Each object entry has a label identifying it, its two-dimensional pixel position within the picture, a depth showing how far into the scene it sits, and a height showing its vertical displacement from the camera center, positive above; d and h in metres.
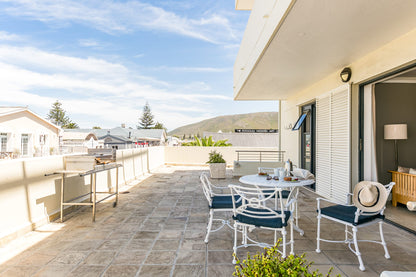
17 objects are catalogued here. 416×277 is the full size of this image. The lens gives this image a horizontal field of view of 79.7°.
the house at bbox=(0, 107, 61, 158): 16.53 +0.84
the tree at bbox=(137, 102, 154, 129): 58.72 +5.29
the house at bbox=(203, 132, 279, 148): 28.89 +0.21
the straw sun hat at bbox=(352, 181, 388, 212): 2.48 -0.58
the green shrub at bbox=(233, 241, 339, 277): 1.01 -0.54
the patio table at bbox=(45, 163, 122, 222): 3.59 -0.49
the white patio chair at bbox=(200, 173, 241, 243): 2.99 -0.78
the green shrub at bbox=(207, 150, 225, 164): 8.26 -0.60
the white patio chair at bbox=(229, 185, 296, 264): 2.40 -0.78
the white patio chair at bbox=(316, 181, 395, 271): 2.41 -0.78
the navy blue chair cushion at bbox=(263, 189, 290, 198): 3.67 -0.80
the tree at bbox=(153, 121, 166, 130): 62.72 +4.12
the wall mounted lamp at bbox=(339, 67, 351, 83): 4.43 +1.19
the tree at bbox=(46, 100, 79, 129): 51.34 +5.79
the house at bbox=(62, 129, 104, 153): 29.05 +0.57
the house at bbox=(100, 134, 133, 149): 28.70 +0.19
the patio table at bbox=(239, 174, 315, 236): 3.02 -0.53
